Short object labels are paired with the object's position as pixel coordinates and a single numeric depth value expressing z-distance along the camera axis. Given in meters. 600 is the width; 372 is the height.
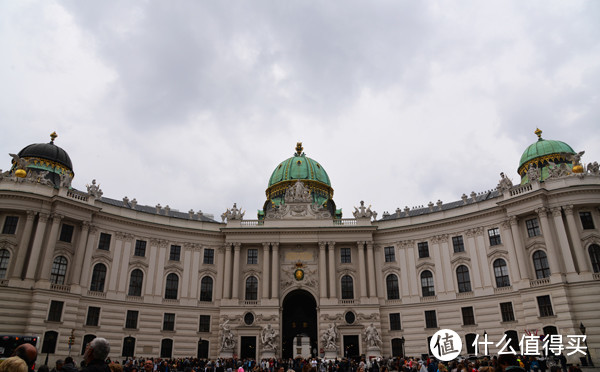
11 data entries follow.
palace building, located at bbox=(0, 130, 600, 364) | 39.56
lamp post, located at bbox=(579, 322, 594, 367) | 33.97
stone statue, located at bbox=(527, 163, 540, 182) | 43.45
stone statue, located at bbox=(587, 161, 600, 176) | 42.43
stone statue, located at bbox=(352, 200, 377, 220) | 52.53
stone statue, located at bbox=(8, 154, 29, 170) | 43.05
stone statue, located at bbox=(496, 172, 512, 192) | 45.25
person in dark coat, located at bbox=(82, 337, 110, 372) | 6.30
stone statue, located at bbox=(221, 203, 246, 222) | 52.53
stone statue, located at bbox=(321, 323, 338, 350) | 44.81
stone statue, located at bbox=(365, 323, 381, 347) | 44.81
